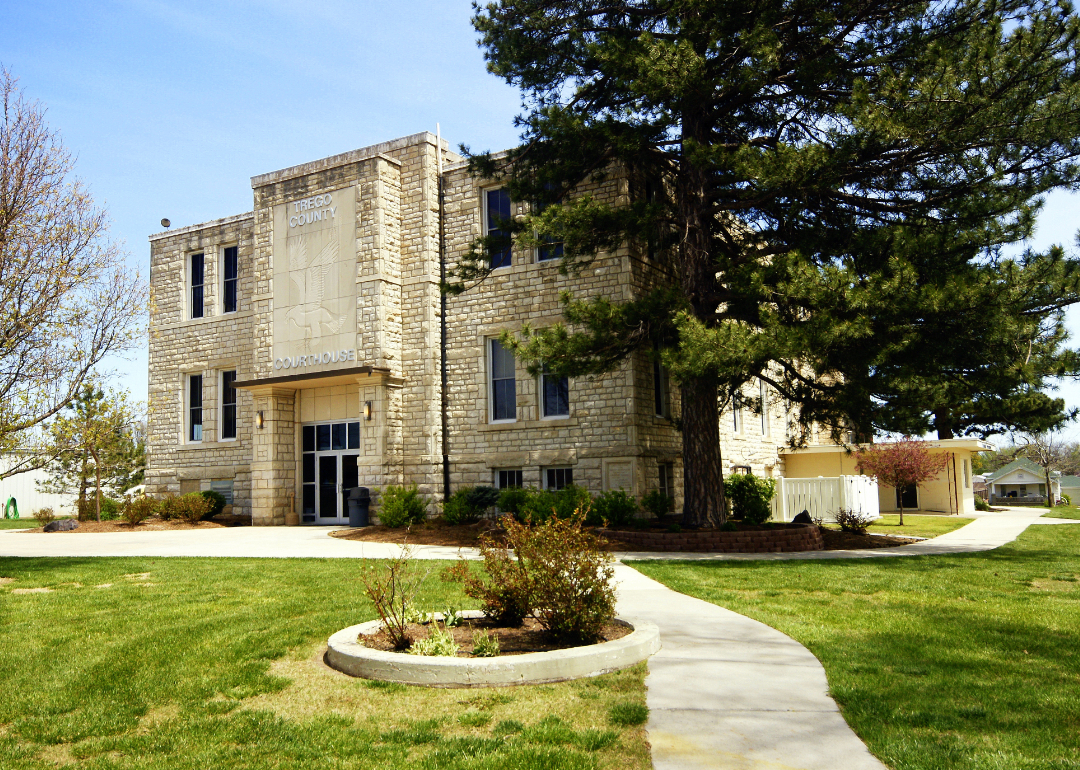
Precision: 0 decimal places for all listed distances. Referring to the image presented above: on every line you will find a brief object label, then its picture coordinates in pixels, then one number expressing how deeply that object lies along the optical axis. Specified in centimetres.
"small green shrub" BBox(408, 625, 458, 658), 610
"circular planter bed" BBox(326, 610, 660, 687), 564
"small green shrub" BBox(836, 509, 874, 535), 1712
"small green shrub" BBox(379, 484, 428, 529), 1812
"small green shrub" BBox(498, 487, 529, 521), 1733
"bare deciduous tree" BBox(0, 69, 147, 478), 1069
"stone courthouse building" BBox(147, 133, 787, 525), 1845
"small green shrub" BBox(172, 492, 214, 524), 2192
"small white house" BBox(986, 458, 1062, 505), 5734
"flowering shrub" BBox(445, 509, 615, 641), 633
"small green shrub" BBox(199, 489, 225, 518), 2274
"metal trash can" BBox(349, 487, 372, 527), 1980
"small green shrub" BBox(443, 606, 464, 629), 718
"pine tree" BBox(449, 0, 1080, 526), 1207
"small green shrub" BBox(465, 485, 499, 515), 1819
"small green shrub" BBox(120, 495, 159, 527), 2141
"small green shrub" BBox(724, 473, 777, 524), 1800
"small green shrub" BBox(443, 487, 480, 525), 1775
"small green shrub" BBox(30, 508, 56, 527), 2268
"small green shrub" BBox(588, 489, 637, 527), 1573
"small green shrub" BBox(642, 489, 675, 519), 1684
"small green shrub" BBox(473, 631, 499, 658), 607
